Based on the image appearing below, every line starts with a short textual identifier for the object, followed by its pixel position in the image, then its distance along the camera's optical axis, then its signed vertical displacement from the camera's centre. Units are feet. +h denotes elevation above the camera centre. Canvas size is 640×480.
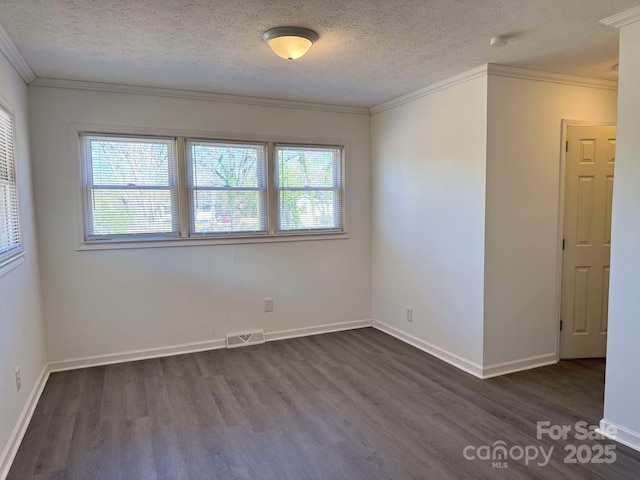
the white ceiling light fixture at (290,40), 8.23 +3.23
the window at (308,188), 14.46 +0.59
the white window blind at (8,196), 8.24 +0.28
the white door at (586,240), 11.67 -1.10
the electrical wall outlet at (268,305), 14.34 -3.33
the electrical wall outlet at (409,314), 13.85 -3.59
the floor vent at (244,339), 13.74 -4.32
